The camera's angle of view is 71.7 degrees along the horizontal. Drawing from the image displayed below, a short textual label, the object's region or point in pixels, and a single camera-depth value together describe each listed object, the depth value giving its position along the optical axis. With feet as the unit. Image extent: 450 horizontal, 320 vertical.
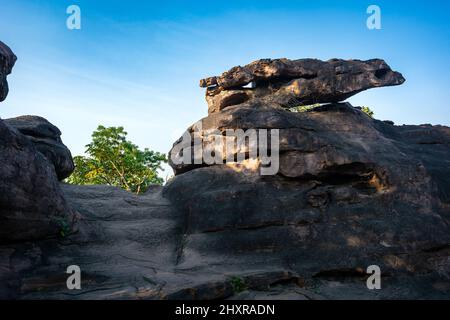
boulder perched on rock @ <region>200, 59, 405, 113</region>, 49.44
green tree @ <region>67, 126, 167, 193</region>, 100.32
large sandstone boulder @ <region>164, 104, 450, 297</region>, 31.73
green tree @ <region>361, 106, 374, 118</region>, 131.35
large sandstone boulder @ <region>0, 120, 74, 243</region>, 26.58
